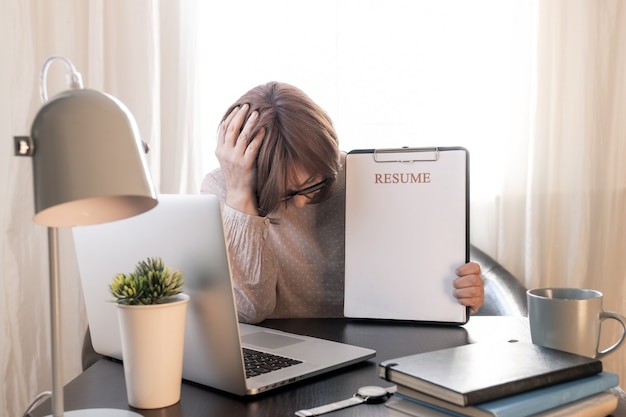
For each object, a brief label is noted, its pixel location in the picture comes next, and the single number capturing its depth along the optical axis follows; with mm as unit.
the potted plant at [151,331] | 763
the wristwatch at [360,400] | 760
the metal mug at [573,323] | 853
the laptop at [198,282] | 801
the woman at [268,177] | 1340
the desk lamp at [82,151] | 588
